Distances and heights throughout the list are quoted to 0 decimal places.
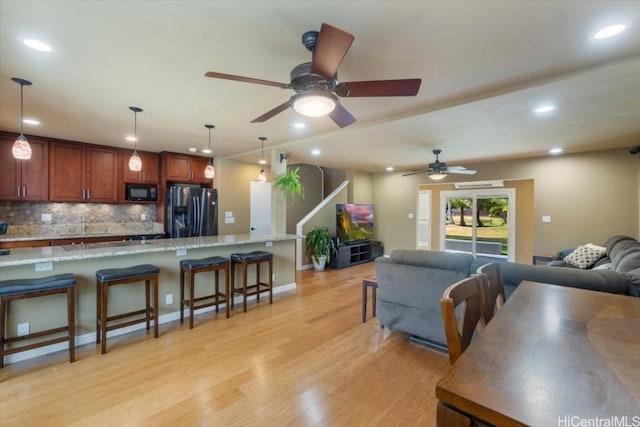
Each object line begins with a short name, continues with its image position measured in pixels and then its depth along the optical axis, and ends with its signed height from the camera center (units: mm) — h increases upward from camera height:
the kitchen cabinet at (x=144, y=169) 5258 +802
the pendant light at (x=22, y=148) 2568 +568
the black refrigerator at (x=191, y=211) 5375 -3
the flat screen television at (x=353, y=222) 6809 -267
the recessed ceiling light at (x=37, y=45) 1906 +1132
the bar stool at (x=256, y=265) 3693 -777
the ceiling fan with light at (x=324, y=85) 1575 +810
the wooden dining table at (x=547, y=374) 662 -462
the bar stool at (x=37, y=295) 2242 -684
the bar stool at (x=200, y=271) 3252 -770
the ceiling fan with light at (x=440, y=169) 5012 +750
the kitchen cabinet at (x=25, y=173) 4195 +565
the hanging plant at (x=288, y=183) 4699 +466
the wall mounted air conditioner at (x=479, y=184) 6445 +654
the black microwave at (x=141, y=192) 5293 +345
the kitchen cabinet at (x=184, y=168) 5574 +872
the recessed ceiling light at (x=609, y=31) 1717 +1121
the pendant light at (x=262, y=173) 4445 +614
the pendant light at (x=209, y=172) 4067 +558
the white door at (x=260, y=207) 6668 +100
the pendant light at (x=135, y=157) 3205 +664
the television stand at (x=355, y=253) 6508 -1035
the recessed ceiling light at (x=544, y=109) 2890 +1078
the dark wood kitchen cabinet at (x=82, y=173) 4586 +630
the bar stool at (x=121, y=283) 2650 -791
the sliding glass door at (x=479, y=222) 6633 -253
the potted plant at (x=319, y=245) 6180 -744
